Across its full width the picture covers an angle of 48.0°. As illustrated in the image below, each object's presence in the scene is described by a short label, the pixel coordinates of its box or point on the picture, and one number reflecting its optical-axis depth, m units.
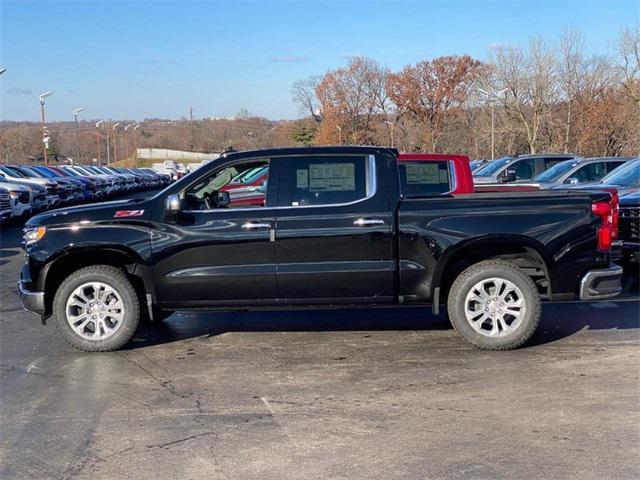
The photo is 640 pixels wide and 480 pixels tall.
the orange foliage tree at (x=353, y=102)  82.06
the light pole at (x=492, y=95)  46.67
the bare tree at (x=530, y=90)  44.09
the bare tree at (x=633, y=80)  37.62
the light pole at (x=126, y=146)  120.96
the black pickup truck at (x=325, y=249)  6.72
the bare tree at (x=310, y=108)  93.12
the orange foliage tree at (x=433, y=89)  75.12
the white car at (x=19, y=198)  20.42
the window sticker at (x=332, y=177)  6.88
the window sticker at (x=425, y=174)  8.55
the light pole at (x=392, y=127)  74.15
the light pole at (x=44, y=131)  46.85
